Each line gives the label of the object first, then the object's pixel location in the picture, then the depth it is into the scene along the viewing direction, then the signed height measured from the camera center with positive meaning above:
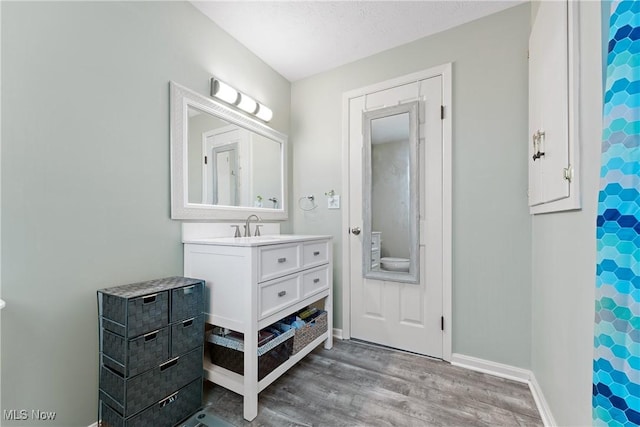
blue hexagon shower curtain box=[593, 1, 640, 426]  0.51 -0.04
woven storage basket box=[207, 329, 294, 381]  1.51 -0.84
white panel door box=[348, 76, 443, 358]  2.02 -0.54
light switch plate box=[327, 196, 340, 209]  2.43 +0.08
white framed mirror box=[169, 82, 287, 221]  1.67 +0.36
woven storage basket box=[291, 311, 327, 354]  1.78 -0.86
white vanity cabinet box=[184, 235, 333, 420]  1.41 -0.45
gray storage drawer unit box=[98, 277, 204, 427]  1.16 -0.66
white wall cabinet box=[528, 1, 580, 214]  0.99 +0.45
